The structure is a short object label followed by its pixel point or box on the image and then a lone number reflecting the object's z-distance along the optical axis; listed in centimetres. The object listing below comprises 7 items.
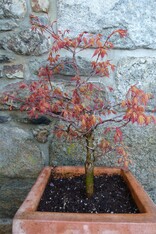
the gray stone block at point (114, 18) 130
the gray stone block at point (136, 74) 133
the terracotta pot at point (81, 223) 80
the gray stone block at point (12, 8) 131
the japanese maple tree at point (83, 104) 87
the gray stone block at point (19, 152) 139
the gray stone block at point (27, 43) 133
